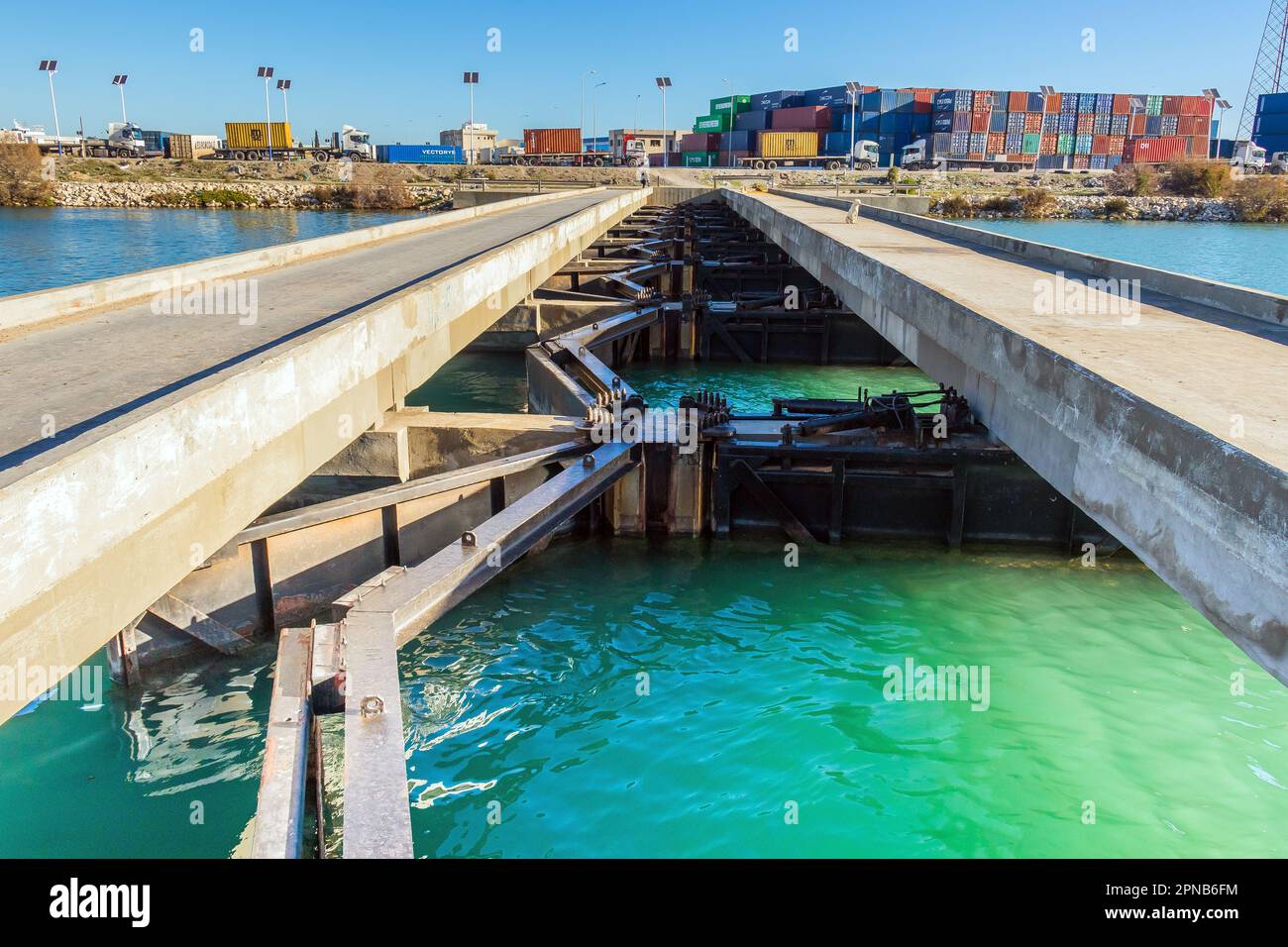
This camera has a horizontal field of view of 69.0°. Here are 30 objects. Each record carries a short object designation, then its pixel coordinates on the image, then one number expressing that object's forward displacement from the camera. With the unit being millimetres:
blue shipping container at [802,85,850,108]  107375
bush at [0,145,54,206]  67375
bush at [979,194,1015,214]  72312
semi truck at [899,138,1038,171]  100812
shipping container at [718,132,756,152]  112075
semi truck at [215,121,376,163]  98750
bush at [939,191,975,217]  69375
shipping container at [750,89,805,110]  114438
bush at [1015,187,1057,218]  71688
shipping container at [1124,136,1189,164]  108312
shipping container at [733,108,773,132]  114375
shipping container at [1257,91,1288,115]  120438
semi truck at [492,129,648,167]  99750
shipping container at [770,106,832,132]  107875
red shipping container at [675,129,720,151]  117625
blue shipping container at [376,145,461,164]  106625
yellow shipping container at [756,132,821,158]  103750
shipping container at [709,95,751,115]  119000
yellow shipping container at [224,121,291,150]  100125
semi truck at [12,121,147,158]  105188
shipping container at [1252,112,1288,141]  121375
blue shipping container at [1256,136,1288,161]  122312
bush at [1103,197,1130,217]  72938
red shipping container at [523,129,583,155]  101919
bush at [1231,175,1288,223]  73000
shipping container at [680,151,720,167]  115812
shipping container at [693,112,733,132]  118062
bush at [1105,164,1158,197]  81750
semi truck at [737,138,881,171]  97312
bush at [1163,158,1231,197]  82625
